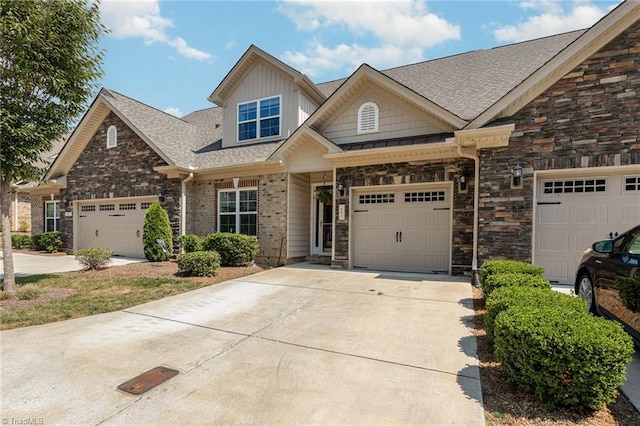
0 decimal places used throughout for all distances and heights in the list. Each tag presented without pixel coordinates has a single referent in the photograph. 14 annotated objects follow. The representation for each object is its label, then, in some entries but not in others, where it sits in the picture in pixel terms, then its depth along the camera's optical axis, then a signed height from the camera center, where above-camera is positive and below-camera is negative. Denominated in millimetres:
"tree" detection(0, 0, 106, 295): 6223 +2699
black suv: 3600 -890
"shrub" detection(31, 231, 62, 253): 14914 -1627
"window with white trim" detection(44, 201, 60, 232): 16328 -523
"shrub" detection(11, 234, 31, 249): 16922 -1885
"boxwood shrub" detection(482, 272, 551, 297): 4586 -1044
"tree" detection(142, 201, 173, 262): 11328 -930
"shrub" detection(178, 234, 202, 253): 11094 -1219
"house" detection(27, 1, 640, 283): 7035 +1360
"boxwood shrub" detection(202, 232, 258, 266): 10320 -1278
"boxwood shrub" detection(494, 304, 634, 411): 2514 -1189
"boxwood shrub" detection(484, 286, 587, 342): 3389 -999
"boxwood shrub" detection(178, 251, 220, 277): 8695 -1540
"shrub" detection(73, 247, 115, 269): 9555 -1527
